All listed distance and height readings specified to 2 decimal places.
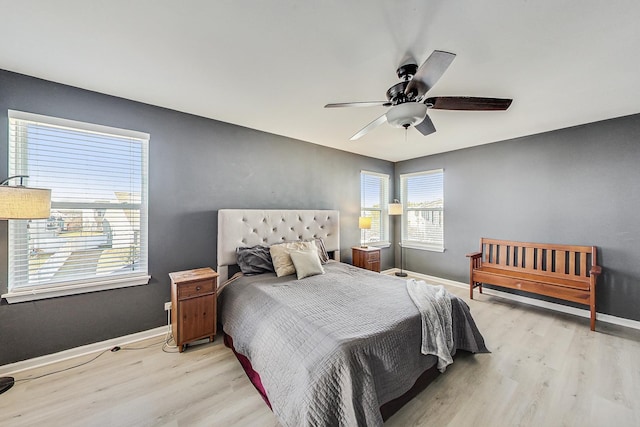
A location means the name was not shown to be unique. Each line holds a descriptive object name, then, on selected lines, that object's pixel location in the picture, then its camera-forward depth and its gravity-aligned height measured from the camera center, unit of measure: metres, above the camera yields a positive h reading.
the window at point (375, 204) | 4.82 +0.23
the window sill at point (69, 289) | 1.98 -0.69
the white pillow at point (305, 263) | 2.74 -0.58
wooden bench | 2.84 -0.78
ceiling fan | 1.76 +0.92
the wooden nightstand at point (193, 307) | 2.25 -0.91
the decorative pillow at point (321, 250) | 3.44 -0.54
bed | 1.29 -0.87
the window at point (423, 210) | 4.62 +0.10
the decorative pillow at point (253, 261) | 2.82 -0.56
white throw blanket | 1.81 -0.87
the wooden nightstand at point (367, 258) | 4.08 -0.76
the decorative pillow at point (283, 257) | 2.78 -0.52
